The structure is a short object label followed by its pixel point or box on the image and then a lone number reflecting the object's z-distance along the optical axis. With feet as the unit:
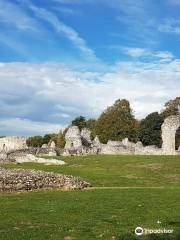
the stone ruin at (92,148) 142.59
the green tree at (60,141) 302.07
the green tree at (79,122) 306.35
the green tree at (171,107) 258.89
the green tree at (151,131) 249.86
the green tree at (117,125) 267.18
